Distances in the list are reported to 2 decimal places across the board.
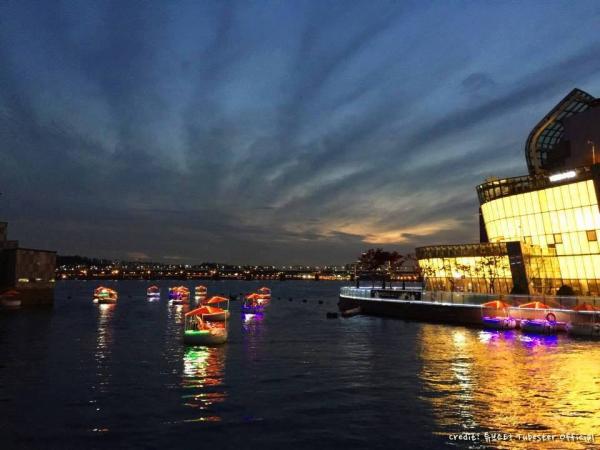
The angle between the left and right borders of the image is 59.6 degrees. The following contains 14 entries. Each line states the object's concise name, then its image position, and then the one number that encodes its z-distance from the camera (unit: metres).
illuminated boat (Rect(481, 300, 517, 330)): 66.62
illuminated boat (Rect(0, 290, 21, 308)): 104.28
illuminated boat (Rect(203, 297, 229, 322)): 74.49
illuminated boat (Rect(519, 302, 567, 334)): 60.66
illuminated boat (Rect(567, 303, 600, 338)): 57.16
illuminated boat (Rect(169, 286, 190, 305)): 147.25
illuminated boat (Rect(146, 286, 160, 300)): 177.20
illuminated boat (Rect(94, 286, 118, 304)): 137.38
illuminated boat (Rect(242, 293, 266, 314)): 112.95
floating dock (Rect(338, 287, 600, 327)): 61.38
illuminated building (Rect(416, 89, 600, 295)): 82.81
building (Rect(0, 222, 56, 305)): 108.56
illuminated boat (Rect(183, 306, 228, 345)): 52.06
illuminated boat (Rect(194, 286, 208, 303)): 161.43
